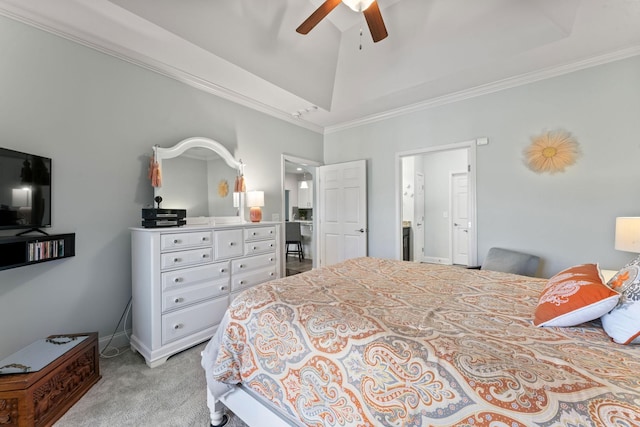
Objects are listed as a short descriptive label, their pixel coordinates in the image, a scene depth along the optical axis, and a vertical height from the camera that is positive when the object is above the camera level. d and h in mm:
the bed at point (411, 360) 700 -493
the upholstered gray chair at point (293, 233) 5703 -444
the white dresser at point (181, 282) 2062 -607
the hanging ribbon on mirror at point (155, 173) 2400 +390
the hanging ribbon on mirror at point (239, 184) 3143 +367
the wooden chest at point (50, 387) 1364 -1024
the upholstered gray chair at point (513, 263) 2666 -547
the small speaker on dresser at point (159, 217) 2221 -27
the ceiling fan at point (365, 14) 1813 +1488
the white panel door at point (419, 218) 5609 -132
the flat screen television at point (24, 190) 1683 +180
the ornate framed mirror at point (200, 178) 2559 +394
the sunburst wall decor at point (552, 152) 2631 +630
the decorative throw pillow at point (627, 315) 907 -389
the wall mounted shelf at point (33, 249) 1613 -229
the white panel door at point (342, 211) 4043 +32
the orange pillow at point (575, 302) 988 -370
